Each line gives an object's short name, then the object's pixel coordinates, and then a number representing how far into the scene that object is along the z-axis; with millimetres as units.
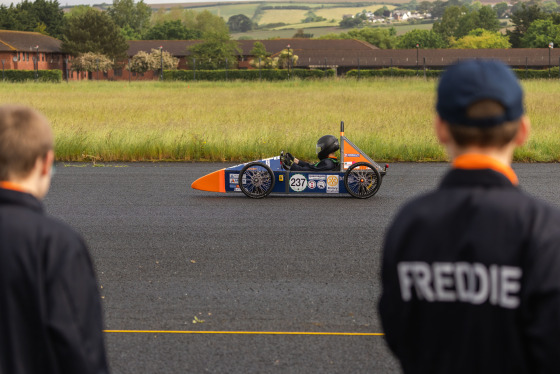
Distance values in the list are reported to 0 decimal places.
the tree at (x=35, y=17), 123938
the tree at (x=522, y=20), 136125
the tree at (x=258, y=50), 103750
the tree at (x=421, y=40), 156025
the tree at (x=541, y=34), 119750
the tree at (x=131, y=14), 185625
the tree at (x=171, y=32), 140875
